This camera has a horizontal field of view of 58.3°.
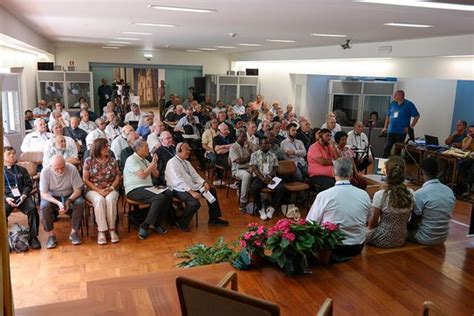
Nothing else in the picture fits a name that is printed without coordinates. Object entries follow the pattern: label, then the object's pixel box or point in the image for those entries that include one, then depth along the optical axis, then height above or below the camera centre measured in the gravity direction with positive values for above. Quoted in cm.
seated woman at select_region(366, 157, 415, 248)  437 -119
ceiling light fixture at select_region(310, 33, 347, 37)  719 +99
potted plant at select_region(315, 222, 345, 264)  393 -133
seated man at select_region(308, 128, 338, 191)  670 -106
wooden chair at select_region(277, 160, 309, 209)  662 -130
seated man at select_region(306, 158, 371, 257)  405 -107
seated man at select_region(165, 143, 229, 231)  590 -138
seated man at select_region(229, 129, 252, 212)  677 -120
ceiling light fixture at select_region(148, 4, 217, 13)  457 +86
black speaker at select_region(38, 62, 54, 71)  1256 +50
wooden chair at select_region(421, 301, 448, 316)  261 -130
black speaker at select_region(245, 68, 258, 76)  1505 +64
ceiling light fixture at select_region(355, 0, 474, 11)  348 +78
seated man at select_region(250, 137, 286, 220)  652 -128
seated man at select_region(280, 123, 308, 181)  751 -101
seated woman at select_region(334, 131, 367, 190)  677 -97
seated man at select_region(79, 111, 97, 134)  880 -82
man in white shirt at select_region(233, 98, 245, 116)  1325 -54
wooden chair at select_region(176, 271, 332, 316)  199 -104
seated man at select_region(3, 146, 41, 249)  527 -138
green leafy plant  448 -178
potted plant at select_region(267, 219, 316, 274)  382 -136
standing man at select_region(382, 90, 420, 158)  855 -47
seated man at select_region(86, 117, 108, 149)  762 -86
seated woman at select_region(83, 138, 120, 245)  545 -132
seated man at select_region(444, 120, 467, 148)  883 -78
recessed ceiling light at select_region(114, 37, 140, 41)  1038 +113
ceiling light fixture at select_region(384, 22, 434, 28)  541 +91
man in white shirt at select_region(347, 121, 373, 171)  848 -101
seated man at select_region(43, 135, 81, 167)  634 -101
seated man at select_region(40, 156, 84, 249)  530 -141
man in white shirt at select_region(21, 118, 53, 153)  715 -94
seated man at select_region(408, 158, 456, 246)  454 -121
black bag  509 -188
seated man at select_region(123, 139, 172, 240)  565 -138
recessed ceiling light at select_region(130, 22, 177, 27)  648 +96
